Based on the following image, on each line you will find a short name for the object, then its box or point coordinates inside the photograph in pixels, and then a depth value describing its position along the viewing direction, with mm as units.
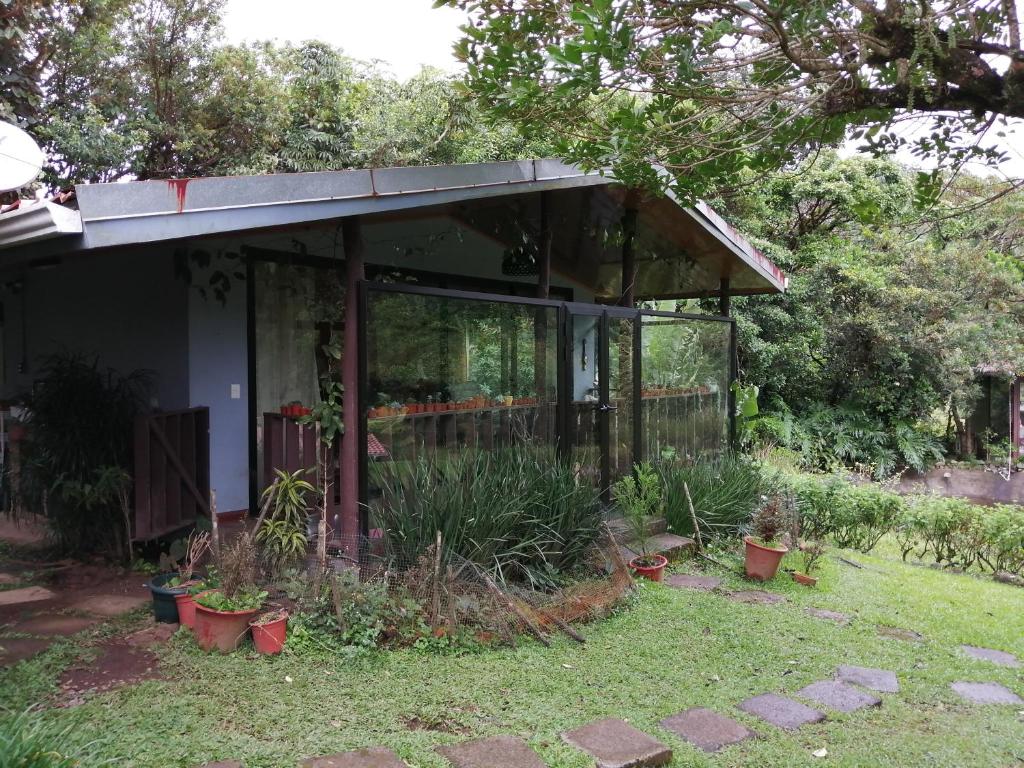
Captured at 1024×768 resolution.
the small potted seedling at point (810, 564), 6098
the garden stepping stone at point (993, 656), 4532
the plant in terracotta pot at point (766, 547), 6039
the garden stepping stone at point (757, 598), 5582
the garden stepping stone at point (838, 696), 3779
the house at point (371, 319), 4484
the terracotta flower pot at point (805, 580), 6074
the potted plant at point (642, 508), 5879
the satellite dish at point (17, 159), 3525
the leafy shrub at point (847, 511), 7688
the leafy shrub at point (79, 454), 5223
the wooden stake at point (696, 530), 6651
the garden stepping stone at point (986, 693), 3936
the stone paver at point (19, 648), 3836
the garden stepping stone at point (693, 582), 5854
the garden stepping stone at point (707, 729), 3308
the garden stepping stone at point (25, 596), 4746
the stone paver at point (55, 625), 4270
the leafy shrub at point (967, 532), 6832
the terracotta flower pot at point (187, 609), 4281
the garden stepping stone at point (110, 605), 4602
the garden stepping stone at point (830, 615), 5238
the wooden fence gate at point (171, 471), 5320
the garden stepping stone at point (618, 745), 3039
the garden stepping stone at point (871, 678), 4039
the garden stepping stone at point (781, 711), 3559
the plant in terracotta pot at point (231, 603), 3988
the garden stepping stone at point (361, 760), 2900
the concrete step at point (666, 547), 6098
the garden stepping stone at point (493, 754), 2979
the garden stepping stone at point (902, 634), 4871
